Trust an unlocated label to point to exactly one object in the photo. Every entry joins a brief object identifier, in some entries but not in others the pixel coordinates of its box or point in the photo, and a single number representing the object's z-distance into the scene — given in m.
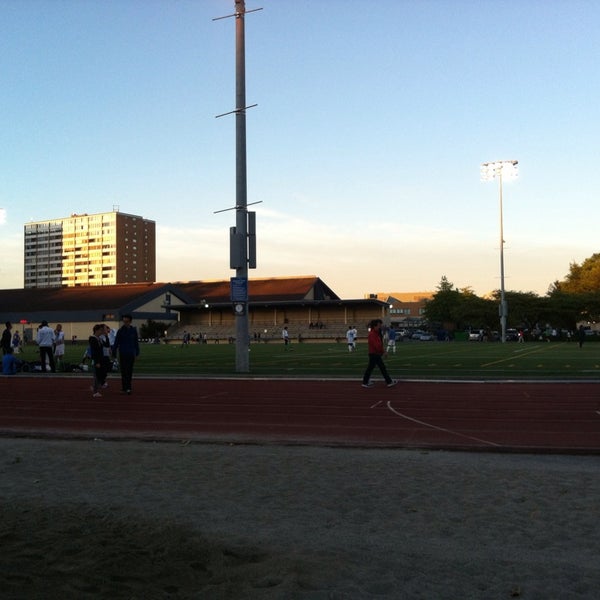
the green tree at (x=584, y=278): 103.06
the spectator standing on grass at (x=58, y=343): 27.77
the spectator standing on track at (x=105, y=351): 17.00
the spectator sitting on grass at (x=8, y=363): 24.65
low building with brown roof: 91.94
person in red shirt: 18.05
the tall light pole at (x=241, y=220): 24.14
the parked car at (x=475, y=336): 81.22
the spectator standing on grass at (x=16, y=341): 41.23
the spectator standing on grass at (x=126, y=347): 16.52
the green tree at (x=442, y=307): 123.62
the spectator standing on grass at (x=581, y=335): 51.98
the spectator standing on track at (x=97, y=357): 16.47
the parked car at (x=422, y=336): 94.69
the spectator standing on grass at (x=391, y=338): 42.07
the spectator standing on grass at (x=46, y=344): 24.78
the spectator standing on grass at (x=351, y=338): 47.09
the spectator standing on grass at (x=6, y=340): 23.92
